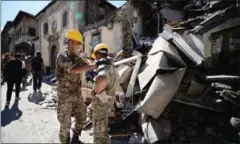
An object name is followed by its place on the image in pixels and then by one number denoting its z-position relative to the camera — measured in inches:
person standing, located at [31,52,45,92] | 343.1
